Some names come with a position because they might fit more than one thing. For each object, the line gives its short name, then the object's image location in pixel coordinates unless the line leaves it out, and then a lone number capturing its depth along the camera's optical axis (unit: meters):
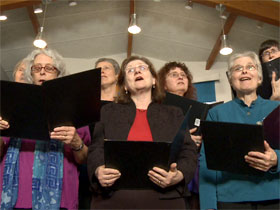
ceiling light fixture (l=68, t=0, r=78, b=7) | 5.85
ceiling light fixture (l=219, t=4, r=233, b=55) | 5.66
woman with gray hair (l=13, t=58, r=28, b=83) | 2.24
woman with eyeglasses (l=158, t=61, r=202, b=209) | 2.60
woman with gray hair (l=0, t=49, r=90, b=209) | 1.59
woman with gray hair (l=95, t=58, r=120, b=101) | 2.77
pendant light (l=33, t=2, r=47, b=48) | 5.14
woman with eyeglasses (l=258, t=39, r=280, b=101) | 2.21
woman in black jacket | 1.43
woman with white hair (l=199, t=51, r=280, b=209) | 1.48
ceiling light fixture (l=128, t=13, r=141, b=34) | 5.25
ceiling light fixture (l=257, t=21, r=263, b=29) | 6.01
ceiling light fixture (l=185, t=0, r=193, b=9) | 5.84
